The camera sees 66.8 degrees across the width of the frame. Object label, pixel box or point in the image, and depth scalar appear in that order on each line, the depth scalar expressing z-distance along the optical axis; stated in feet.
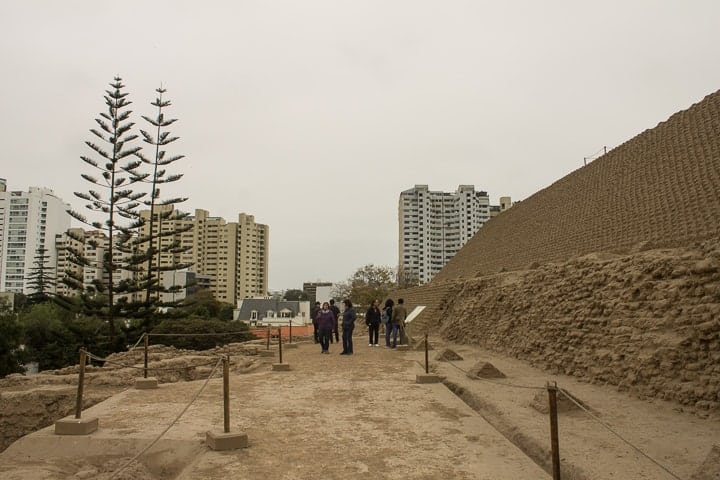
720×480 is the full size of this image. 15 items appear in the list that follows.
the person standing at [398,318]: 47.93
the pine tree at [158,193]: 90.89
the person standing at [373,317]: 49.04
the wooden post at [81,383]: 19.62
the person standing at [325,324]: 46.21
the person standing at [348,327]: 42.86
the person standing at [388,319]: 50.42
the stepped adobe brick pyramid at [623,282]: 20.66
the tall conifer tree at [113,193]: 87.03
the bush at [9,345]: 85.20
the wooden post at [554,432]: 12.56
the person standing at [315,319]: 50.46
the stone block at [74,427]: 19.01
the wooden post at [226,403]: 17.39
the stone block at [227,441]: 16.78
